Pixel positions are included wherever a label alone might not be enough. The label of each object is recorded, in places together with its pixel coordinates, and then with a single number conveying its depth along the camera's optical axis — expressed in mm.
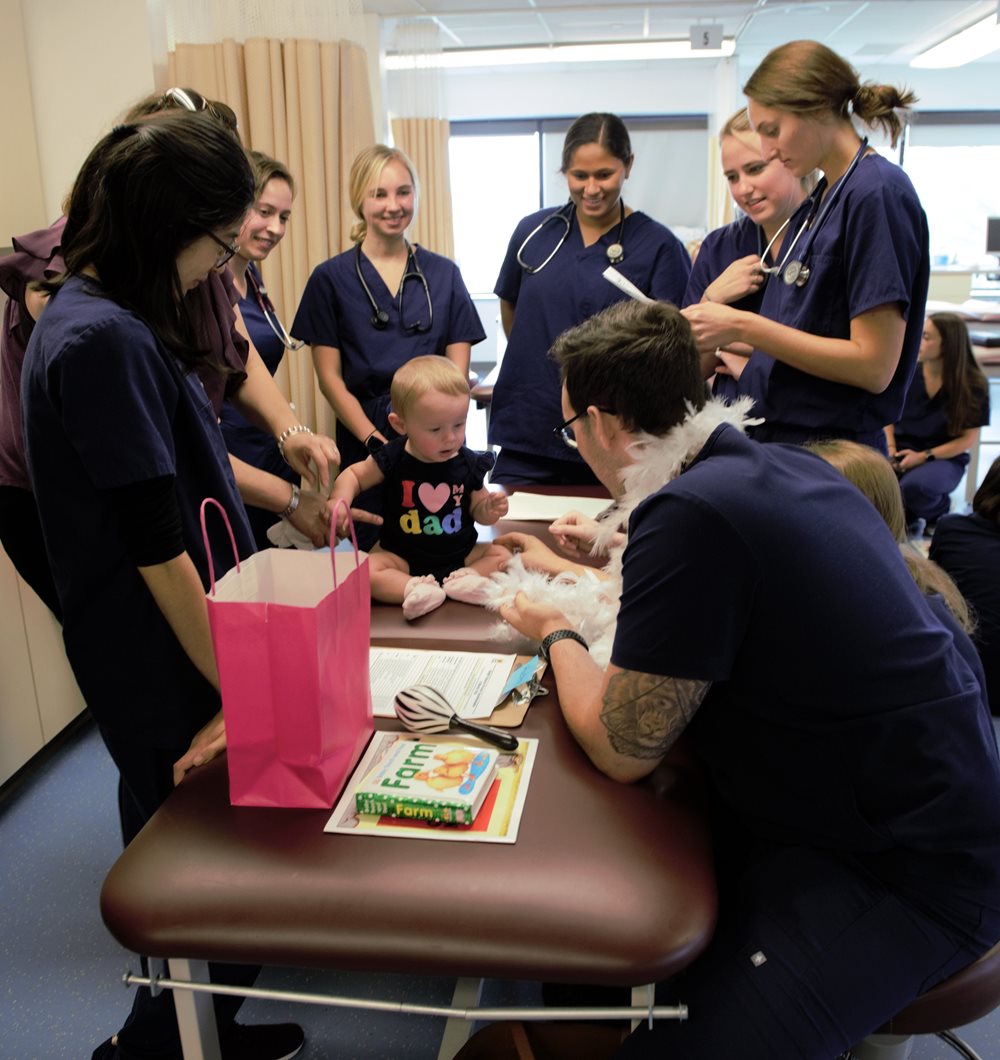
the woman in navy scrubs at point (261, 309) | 2480
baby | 1960
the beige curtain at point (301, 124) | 3449
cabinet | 2436
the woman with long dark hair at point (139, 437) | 1103
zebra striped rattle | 1216
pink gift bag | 994
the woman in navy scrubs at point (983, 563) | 2873
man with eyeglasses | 1059
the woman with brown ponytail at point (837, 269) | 1767
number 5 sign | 6375
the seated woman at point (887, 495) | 1499
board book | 1039
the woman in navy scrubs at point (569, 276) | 2525
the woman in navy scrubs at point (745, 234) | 2141
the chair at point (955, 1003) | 1110
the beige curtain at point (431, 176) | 5582
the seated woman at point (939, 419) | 4469
